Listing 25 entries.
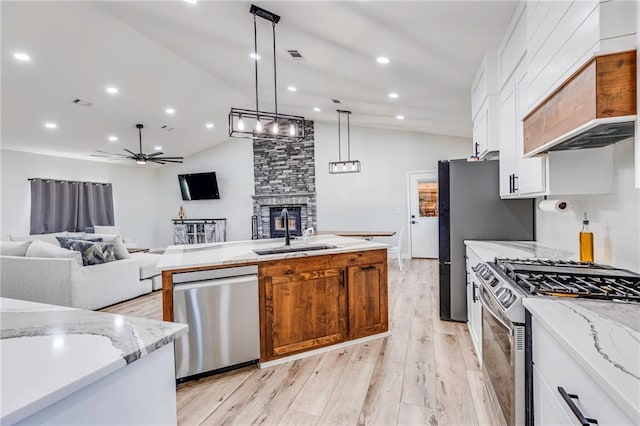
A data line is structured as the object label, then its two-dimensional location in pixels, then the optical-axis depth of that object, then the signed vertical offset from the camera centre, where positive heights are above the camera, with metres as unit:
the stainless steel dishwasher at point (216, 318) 2.25 -0.78
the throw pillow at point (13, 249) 4.16 -0.46
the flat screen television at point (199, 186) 8.79 +0.68
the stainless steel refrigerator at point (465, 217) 3.11 -0.11
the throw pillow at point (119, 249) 4.57 -0.53
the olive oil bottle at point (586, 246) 1.90 -0.25
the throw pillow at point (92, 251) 4.15 -0.51
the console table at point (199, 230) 8.88 -0.55
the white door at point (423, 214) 7.14 -0.16
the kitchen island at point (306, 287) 2.46 -0.65
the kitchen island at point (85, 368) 0.62 -0.34
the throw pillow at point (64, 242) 4.34 -0.40
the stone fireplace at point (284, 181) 8.02 +0.72
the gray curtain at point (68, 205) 6.68 +0.17
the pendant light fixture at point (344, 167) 5.86 +0.76
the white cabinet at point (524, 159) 1.79 +0.30
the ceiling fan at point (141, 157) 6.12 +1.05
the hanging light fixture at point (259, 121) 2.97 +0.88
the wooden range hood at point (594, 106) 1.12 +0.38
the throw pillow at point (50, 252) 3.98 -0.49
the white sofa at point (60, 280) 3.80 -0.83
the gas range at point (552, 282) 1.32 -0.36
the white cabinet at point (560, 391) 0.77 -0.53
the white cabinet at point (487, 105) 2.92 +1.00
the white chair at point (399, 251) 5.93 -0.87
